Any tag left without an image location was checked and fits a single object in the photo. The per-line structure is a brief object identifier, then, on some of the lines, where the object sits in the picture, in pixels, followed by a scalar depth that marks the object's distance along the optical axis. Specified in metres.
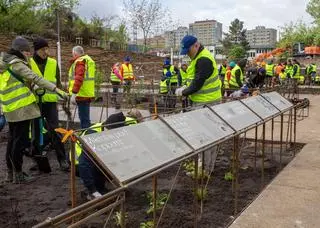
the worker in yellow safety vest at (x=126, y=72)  15.74
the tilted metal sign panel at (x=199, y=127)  3.64
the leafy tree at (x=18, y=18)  29.56
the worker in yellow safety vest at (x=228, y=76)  13.07
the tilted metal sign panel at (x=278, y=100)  6.27
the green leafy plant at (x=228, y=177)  5.32
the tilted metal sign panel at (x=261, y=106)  5.47
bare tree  28.15
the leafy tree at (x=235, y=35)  75.41
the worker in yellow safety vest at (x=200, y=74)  5.27
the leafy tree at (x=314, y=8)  45.56
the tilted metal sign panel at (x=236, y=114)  4.65
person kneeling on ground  4.18
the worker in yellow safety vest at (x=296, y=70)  21.71
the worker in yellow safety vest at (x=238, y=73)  10.91
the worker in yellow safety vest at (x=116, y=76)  15.47
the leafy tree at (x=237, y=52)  45.58
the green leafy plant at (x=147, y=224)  3.67
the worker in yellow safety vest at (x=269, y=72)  22.21
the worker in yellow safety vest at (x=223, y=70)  17.39
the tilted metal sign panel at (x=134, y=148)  2.63
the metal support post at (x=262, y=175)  4.96
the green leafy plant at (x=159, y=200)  4.20
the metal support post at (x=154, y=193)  3.20
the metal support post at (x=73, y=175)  2.85
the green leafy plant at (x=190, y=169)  5.27
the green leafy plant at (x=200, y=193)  4.35
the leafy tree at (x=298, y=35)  49.97
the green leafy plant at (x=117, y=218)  3.73
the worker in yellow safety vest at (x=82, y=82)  6.44
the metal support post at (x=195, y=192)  3.49
